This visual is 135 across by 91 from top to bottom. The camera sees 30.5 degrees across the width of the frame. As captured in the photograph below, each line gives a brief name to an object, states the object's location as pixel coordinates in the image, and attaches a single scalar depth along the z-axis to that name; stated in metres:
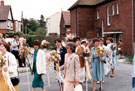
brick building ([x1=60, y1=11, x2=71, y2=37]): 66.69
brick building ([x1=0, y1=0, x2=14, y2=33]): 65.19
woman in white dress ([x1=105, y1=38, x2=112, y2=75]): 12.91
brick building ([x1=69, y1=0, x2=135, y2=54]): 30.33
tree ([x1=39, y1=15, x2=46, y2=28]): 154.85
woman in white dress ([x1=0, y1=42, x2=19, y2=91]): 5.98
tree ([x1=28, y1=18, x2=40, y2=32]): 132.50
